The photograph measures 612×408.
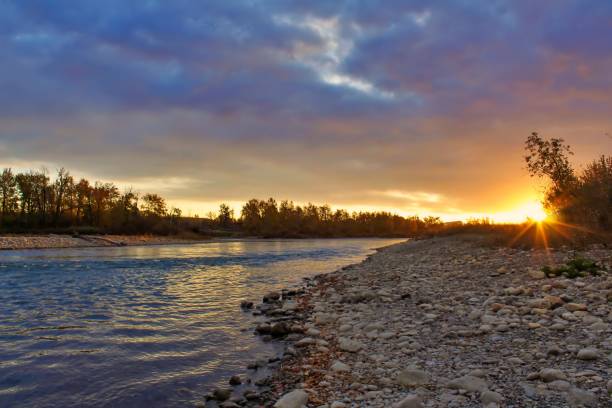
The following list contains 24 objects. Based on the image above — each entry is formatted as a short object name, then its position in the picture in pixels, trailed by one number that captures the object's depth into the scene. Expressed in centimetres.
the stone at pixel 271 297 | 1653
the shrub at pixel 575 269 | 1198
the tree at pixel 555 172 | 2558
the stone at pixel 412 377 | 611
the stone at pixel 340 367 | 729
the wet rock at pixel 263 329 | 1120
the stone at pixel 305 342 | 961
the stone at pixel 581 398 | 473
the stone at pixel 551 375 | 550
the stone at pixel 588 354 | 604
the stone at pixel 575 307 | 862
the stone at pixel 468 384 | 556
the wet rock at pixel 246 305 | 1530
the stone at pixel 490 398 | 511
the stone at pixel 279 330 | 1097
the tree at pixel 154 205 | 12475
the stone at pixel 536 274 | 1259
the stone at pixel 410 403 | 522
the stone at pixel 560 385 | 521
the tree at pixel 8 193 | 9612
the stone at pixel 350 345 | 847
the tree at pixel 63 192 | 10119
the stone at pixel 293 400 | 594
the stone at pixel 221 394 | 693
